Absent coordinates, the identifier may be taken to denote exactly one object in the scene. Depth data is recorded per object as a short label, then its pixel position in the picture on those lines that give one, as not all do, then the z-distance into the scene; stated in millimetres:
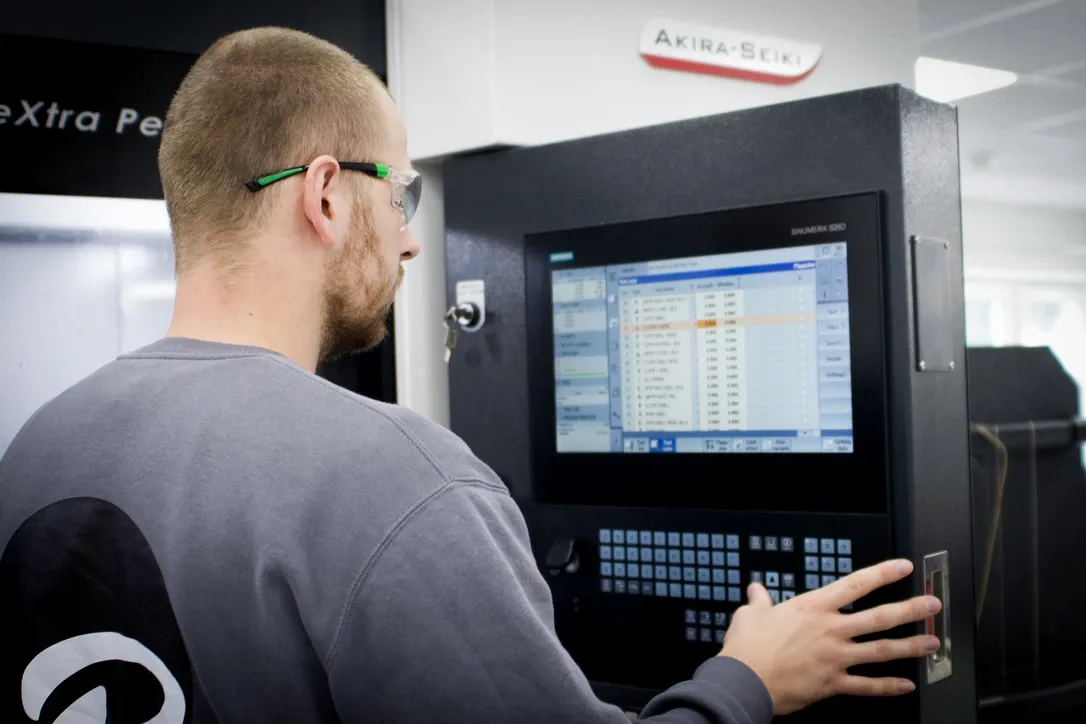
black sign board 1390
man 710
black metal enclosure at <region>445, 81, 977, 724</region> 1202
